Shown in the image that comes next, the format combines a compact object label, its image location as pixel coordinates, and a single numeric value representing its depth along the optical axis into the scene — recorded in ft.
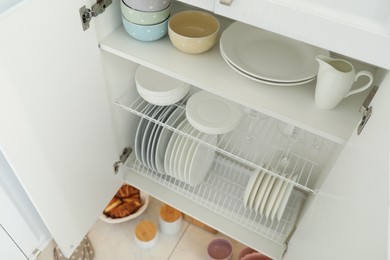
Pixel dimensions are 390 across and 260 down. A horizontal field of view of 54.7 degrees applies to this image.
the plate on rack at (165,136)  4.27
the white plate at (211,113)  3.85
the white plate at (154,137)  4.25
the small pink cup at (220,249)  5.07
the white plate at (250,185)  4.18
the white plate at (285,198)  4.00
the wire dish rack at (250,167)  4.21
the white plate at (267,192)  4.13
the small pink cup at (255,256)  4.87
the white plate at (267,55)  3.11
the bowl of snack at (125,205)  5.22
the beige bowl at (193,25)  3.49
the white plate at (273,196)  4.09
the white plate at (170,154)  4.39
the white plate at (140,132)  4.33
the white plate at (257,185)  4.18
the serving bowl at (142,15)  3.23
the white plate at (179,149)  4.26
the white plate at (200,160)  4.38
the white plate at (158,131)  4.24
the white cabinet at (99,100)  2.42
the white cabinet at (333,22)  2.23
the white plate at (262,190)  4.15
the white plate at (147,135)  4.27
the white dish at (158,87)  3.86
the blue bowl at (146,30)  3.31
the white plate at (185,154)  4.28
